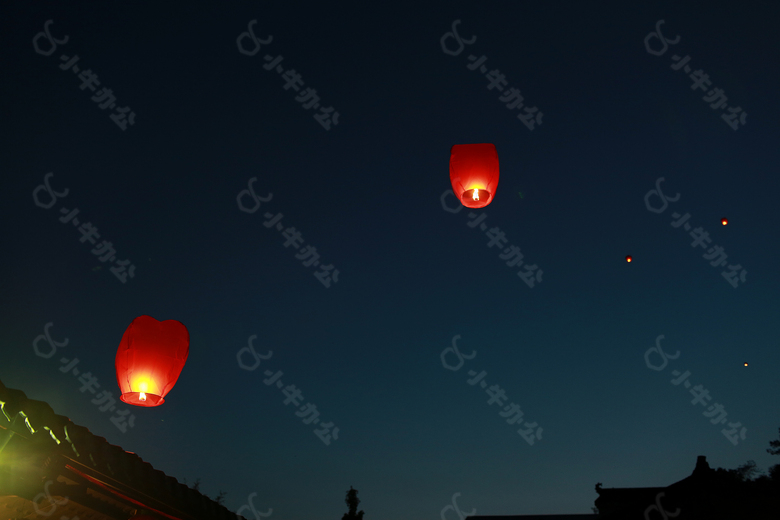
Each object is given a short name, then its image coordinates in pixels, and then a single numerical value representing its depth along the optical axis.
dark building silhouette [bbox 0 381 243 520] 2.47
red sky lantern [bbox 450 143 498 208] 4.93
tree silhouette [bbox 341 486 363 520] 16.53
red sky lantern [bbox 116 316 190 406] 4.18
